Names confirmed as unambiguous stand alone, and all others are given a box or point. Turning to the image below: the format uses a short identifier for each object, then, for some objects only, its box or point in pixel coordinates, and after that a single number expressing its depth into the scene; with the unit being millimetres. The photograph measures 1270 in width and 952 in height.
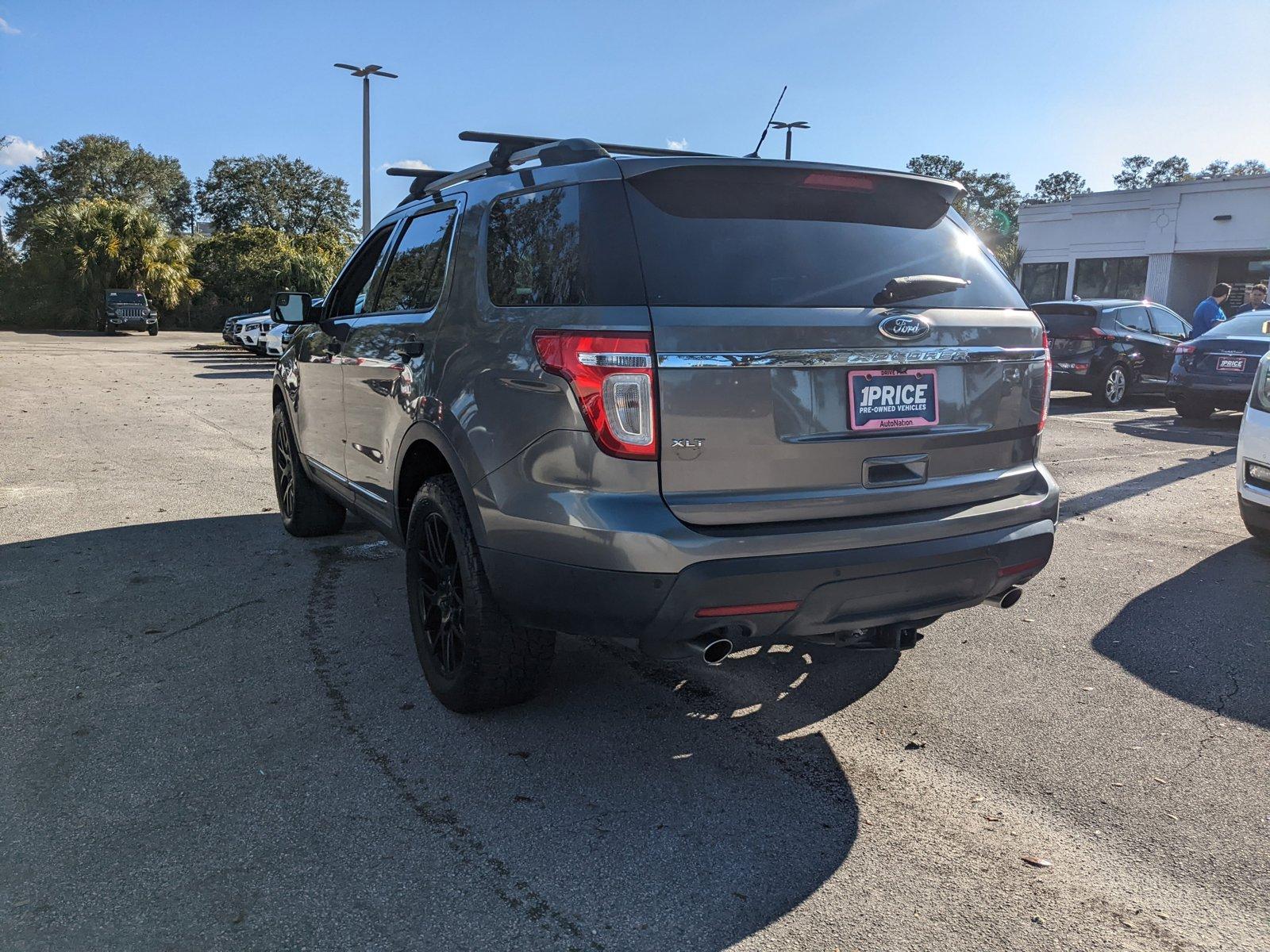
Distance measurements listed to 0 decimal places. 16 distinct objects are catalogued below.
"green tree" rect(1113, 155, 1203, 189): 107375
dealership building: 28312
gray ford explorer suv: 2738
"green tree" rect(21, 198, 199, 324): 39791
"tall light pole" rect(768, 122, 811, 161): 25869
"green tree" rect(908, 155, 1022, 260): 88625
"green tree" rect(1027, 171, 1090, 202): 113062
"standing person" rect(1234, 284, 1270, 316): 16311
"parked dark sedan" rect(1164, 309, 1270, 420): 11844
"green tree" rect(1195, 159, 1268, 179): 91938
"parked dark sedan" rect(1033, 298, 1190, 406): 14852
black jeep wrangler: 37031
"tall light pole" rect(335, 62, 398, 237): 26875
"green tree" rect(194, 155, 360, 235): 70750
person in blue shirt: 14266
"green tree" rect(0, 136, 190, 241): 67250
